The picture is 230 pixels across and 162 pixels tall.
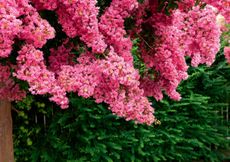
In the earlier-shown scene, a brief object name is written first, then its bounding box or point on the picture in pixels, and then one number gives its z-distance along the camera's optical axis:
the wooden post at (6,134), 3.21
